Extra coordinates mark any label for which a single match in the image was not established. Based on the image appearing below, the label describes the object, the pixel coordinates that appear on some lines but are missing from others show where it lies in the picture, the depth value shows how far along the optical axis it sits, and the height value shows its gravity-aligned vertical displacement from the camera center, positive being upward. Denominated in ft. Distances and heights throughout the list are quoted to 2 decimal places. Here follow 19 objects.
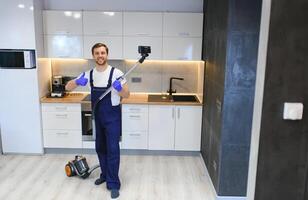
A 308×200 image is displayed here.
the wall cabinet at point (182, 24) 10.26 +1.68
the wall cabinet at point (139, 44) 10.41 +0.73
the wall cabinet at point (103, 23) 10.27 +1.67
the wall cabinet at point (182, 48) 10.43 +0.66
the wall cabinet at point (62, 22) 10.27 +1.68
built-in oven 10.56 -2.76
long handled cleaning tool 8.93 -4.09
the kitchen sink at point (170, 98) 10.64 -1.64
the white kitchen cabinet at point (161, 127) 10.39 -2.88
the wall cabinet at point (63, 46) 10.44 +0.65
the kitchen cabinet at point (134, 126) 10.41 -2.88
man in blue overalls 7.63 -1.48
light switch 4.90 -0.95
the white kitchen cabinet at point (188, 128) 10.40 -2.91
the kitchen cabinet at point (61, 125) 10.42 -2.89
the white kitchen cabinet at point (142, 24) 10.25 +1.67
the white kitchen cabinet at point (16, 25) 9.62 +1.42
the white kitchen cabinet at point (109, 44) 10.43 +0.75
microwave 9.84 +0.04
